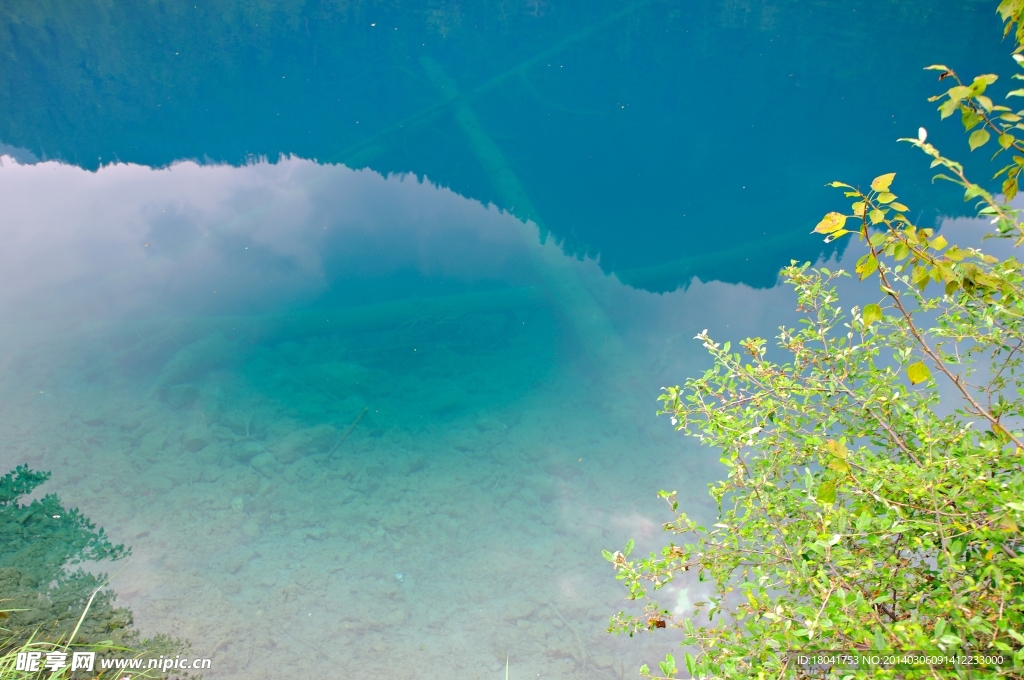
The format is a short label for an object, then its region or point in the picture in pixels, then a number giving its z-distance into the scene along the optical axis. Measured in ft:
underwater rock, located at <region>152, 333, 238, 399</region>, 12.71
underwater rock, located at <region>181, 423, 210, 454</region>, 11.50
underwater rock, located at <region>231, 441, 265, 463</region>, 11.37
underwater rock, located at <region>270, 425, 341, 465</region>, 11.52
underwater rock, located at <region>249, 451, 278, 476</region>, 11.19
